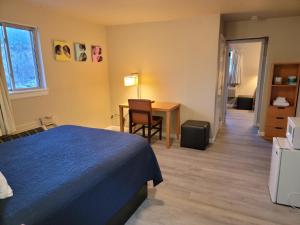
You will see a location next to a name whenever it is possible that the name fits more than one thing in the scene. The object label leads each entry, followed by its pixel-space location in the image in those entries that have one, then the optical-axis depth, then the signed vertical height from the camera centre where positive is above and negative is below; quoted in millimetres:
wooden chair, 3613 -742
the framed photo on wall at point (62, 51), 3357 +415
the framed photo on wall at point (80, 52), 3755 +423
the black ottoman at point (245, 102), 7029 -1059
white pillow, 1181 -661
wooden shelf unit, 3848 -553
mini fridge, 2020 -1048
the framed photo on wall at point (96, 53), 4188 +440
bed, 1172 -715
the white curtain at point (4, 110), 2545 -431
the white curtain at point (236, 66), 7446 +208
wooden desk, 3638 -668
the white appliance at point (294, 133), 1998 -620
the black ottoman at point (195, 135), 3566 -1094
